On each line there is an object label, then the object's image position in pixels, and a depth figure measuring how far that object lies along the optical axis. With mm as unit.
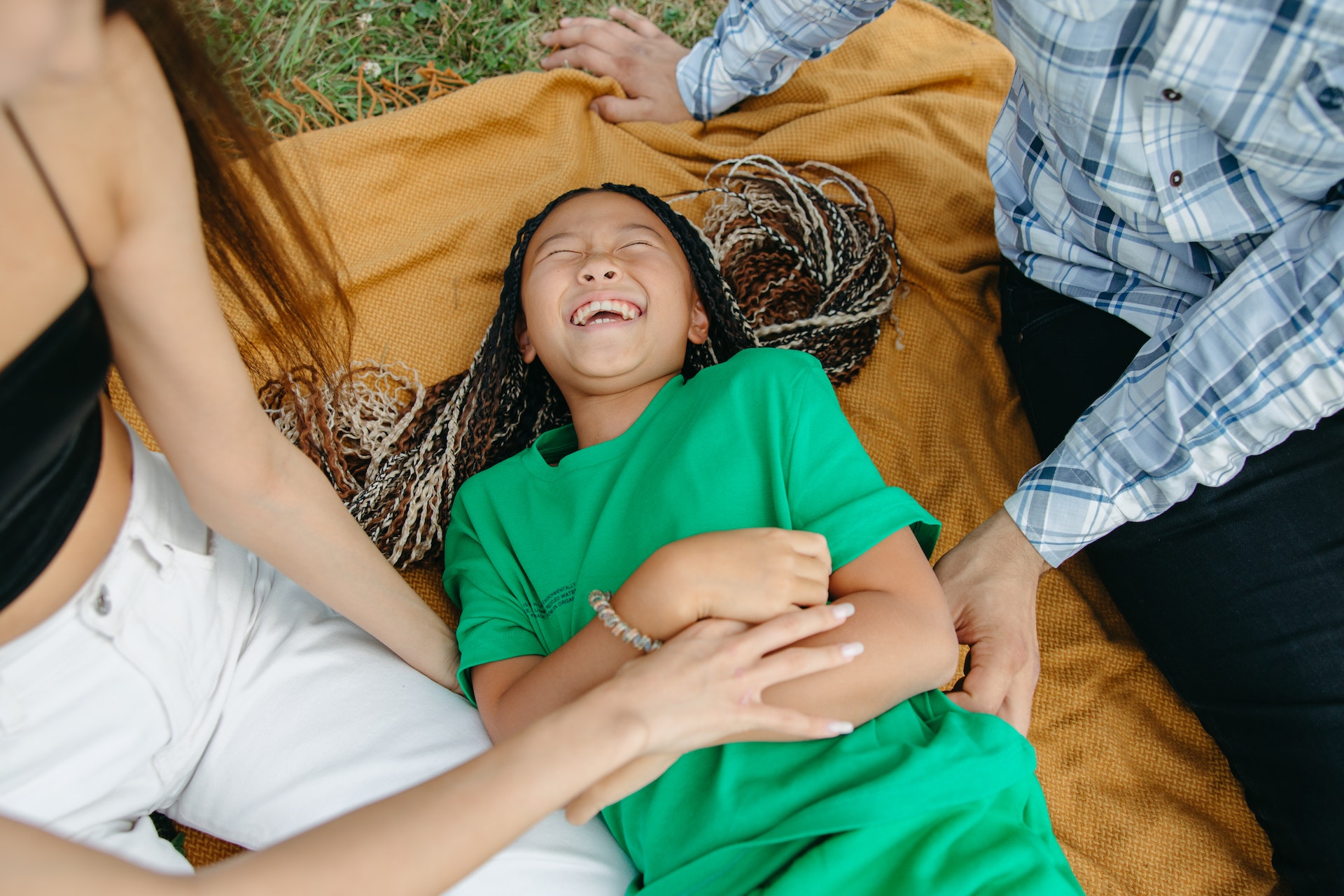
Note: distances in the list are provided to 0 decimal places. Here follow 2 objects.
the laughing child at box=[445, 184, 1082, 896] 1223
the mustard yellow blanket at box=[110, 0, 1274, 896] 1671
